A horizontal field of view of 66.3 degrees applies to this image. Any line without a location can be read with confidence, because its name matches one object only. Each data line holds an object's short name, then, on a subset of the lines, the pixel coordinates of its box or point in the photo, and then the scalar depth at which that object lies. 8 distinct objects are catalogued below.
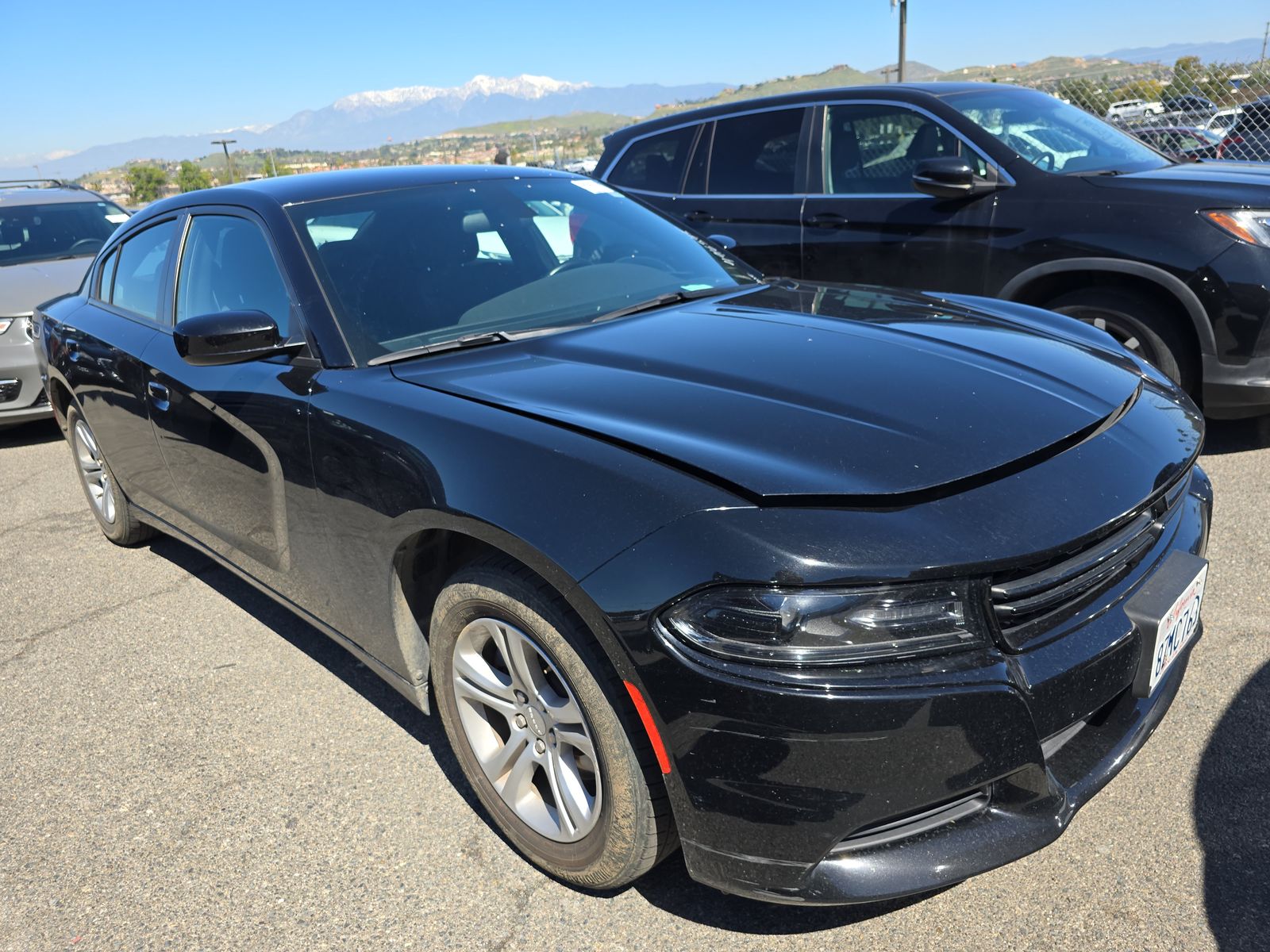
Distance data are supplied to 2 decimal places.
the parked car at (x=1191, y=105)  13.53
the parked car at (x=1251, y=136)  10.05
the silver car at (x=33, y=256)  6.39
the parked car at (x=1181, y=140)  10.00
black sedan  1.67
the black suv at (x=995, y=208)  4.21
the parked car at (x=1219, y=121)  11.95
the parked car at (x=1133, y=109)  13.62
